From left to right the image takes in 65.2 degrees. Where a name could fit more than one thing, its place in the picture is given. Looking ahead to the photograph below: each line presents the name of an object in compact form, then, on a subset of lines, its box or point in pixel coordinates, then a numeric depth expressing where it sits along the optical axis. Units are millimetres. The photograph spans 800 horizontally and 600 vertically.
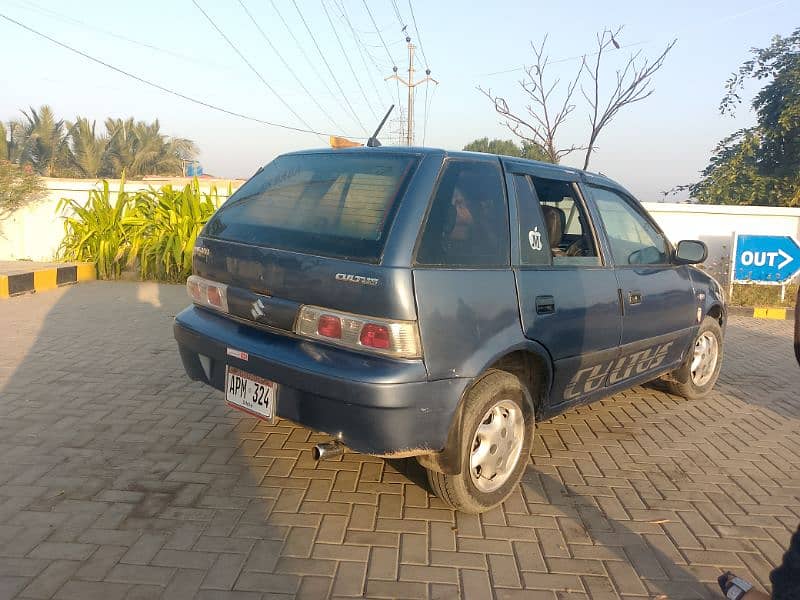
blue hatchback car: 2635
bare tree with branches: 13086
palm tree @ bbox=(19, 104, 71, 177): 23219
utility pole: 32434
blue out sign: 9891
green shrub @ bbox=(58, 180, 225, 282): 9930
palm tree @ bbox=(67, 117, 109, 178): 24906
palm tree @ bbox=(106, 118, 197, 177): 26922
